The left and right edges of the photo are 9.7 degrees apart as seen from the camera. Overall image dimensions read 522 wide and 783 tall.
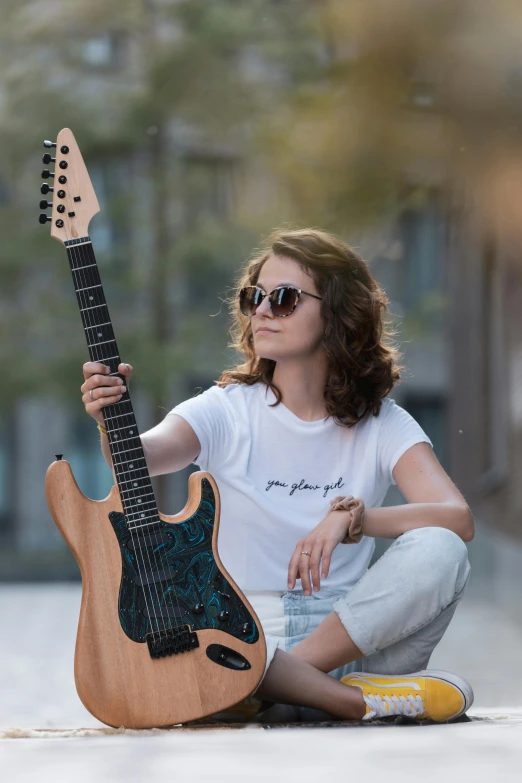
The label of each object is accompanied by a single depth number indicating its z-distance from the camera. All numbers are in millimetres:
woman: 4794
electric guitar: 4693
